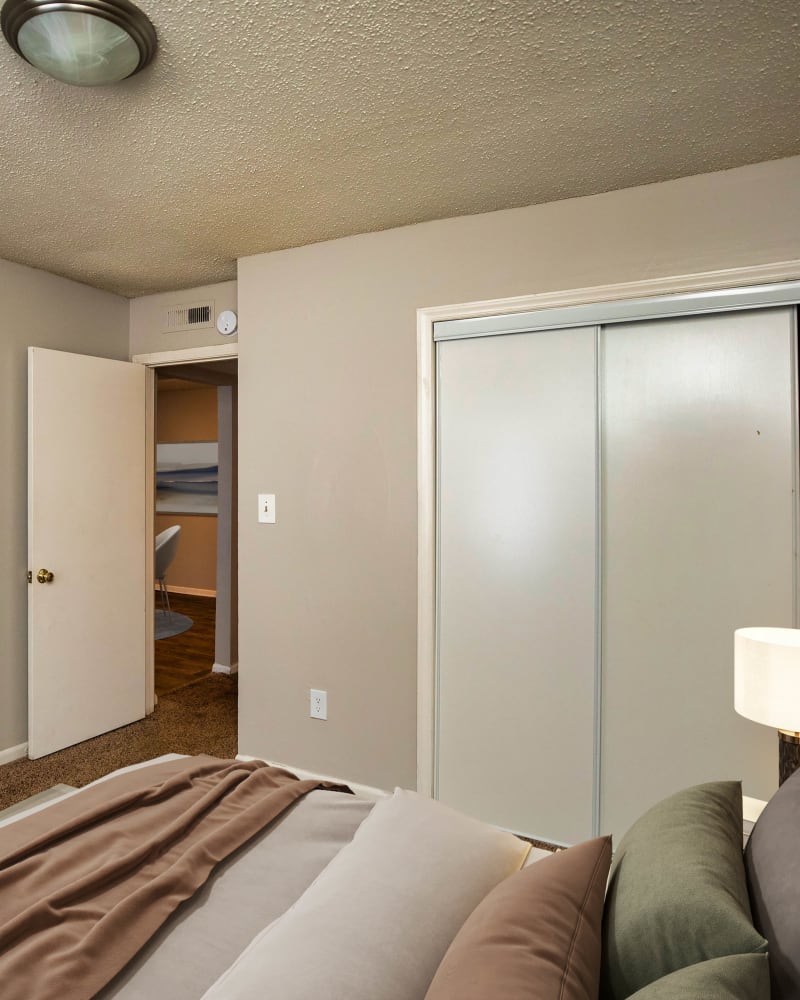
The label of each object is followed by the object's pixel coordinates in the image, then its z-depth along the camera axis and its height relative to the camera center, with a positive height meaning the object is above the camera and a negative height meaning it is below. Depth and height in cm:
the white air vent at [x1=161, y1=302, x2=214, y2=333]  356 +107
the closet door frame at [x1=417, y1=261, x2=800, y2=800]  218 +72
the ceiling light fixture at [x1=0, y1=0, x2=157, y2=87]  143 +110
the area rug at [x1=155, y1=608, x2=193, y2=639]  628 -122
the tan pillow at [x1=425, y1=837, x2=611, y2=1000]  81 -60
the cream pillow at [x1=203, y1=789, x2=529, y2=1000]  90 -66
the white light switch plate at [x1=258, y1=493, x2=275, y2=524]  306 -1
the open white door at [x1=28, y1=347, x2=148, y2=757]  325 -22
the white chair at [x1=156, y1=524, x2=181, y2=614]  698 -47
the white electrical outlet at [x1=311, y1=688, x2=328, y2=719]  292 -90
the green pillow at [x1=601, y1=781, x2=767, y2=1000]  86 -57
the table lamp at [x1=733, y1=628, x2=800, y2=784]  166 -48
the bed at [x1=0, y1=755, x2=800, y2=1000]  86 -66
